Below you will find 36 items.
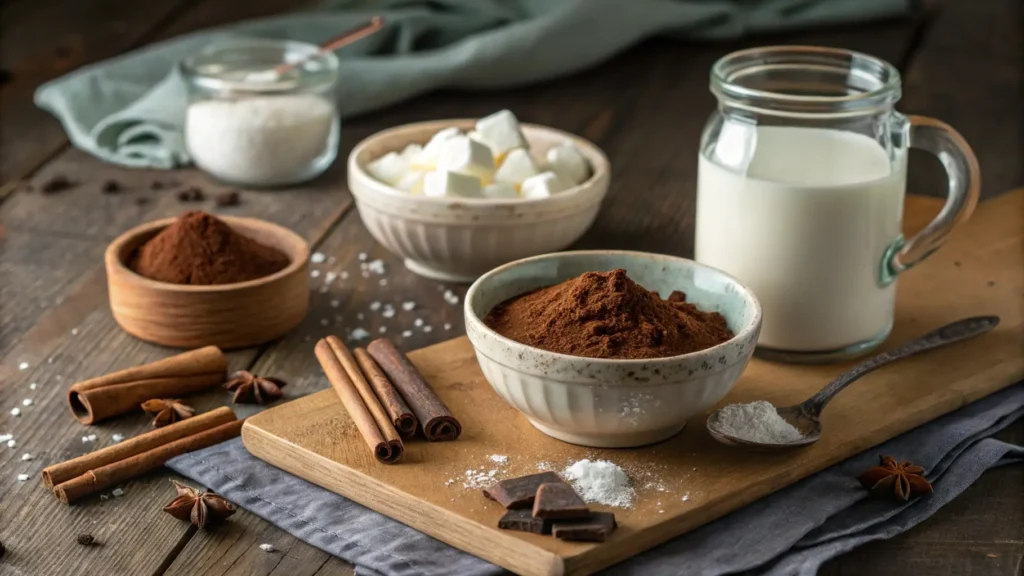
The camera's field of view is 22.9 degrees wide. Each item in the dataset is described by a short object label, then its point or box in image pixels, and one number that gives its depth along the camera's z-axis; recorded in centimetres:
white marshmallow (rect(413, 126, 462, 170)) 121
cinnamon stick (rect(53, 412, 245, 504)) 101
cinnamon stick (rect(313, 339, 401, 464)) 102
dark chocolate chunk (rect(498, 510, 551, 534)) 96
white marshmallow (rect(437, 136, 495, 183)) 119
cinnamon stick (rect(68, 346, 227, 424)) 107
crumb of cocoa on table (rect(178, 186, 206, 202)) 133
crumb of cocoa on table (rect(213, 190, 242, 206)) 132
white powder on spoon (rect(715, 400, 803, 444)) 102
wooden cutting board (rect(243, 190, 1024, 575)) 98
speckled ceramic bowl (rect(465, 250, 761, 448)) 99
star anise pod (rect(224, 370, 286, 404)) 109
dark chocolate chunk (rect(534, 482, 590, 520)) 96
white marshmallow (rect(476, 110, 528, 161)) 121
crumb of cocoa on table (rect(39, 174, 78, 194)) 133
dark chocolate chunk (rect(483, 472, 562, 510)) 98
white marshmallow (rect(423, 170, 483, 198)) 118
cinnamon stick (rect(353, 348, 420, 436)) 103
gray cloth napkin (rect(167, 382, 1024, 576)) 97
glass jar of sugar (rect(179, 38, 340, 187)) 133
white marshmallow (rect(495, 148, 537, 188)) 120
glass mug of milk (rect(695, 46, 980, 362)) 108
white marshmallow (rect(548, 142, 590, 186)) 122
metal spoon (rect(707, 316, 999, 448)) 103
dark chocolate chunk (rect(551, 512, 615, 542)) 96
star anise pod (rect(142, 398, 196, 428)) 107
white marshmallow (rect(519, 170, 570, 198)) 119
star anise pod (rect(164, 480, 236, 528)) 99
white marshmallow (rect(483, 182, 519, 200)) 119
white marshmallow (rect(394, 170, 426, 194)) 120
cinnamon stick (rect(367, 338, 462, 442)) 103
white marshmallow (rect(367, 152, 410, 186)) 121
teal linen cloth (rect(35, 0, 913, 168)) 141
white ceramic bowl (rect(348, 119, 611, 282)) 117
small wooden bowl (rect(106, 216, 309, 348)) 112
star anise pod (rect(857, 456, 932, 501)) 101
